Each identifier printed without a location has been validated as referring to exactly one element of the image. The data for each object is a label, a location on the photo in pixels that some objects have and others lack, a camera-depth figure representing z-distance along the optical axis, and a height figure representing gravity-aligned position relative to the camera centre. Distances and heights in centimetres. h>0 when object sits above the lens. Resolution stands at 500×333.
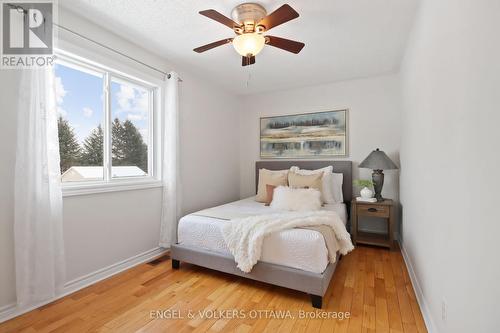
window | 214 +42
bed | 183 -84
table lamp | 301 -2
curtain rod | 199 +118
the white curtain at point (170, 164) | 284 -1
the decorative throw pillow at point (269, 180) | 345 -26
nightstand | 296 -69
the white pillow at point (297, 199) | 274 -45
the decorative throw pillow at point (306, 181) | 319 -25
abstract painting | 369 +49
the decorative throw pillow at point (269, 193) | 321 -42
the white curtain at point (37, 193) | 170 -24
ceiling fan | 179 +110
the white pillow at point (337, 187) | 344 -36
